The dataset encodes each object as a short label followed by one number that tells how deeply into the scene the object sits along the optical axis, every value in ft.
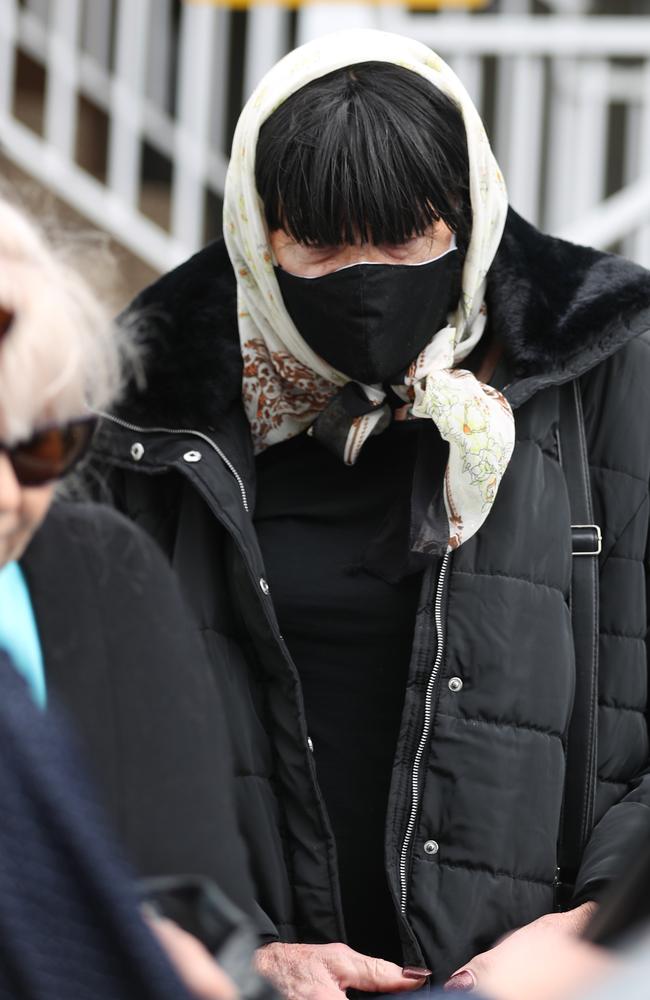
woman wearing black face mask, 13.23
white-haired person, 8.21
